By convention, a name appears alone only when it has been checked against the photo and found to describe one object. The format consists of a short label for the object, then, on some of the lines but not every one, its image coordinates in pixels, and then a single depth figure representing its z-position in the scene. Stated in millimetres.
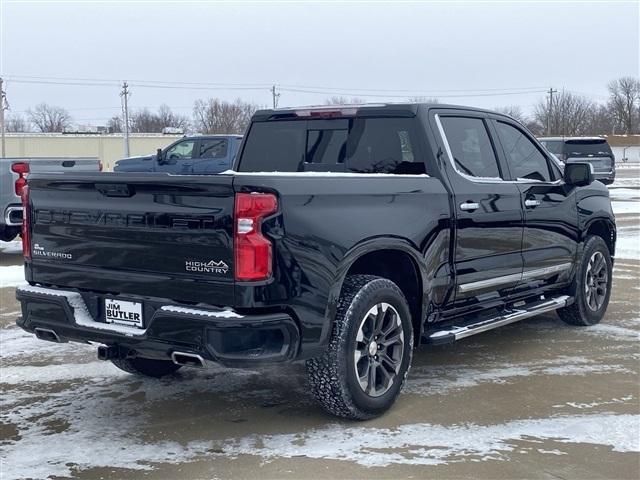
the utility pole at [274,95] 85588
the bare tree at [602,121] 101375
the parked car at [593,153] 27875
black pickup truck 4336
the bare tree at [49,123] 112438
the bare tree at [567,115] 97438
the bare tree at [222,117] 92738
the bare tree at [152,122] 109688
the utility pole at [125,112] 63253
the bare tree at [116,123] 113162
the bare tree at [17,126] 113500
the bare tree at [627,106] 101062
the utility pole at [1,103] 65488
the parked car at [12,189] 11172
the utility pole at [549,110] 91438
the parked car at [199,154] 21156
